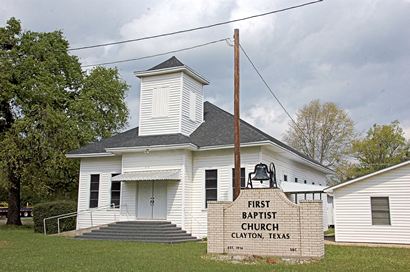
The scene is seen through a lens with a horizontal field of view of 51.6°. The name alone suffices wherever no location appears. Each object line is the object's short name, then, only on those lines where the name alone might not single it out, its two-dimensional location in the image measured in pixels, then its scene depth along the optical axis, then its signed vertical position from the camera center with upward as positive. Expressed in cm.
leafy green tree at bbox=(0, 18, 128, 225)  2650 +643
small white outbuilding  1858 +28
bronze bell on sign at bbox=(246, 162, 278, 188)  1333 +120
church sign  1201 -40
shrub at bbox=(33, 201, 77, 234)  2267 -20
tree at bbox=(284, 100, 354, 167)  4284 +805
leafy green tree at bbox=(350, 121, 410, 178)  4112 +624
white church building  2028 +256
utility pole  1384 +327
